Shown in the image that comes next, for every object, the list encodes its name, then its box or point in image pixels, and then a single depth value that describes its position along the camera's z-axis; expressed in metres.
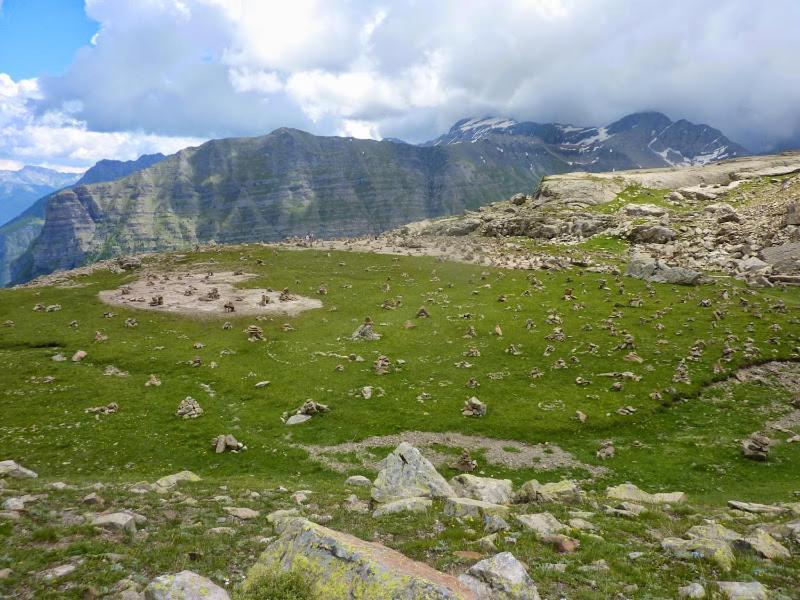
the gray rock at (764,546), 13.59
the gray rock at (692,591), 10.98
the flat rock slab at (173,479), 23.22
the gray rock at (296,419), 35.75
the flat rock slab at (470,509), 17.72
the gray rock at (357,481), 26.41
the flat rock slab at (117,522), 14.94
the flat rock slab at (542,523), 15.98
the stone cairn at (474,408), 36.25
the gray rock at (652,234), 92.44
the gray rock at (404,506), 18.45
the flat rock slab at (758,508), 19.80
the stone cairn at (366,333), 51.94
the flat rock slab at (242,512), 18.15
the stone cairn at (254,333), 52.25
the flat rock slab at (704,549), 12.88
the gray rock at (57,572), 11.46
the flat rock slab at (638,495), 22.62
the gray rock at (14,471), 23.40
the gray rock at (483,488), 21.73
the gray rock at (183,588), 9.70
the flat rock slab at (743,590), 10.62
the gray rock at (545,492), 21.22
